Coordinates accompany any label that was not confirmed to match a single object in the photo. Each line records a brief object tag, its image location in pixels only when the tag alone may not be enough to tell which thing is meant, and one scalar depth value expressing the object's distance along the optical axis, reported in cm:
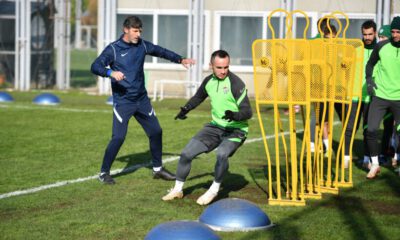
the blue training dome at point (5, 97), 2335
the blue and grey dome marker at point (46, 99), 2267
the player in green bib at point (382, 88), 1162
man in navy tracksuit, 1095
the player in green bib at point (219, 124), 952
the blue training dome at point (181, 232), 671
